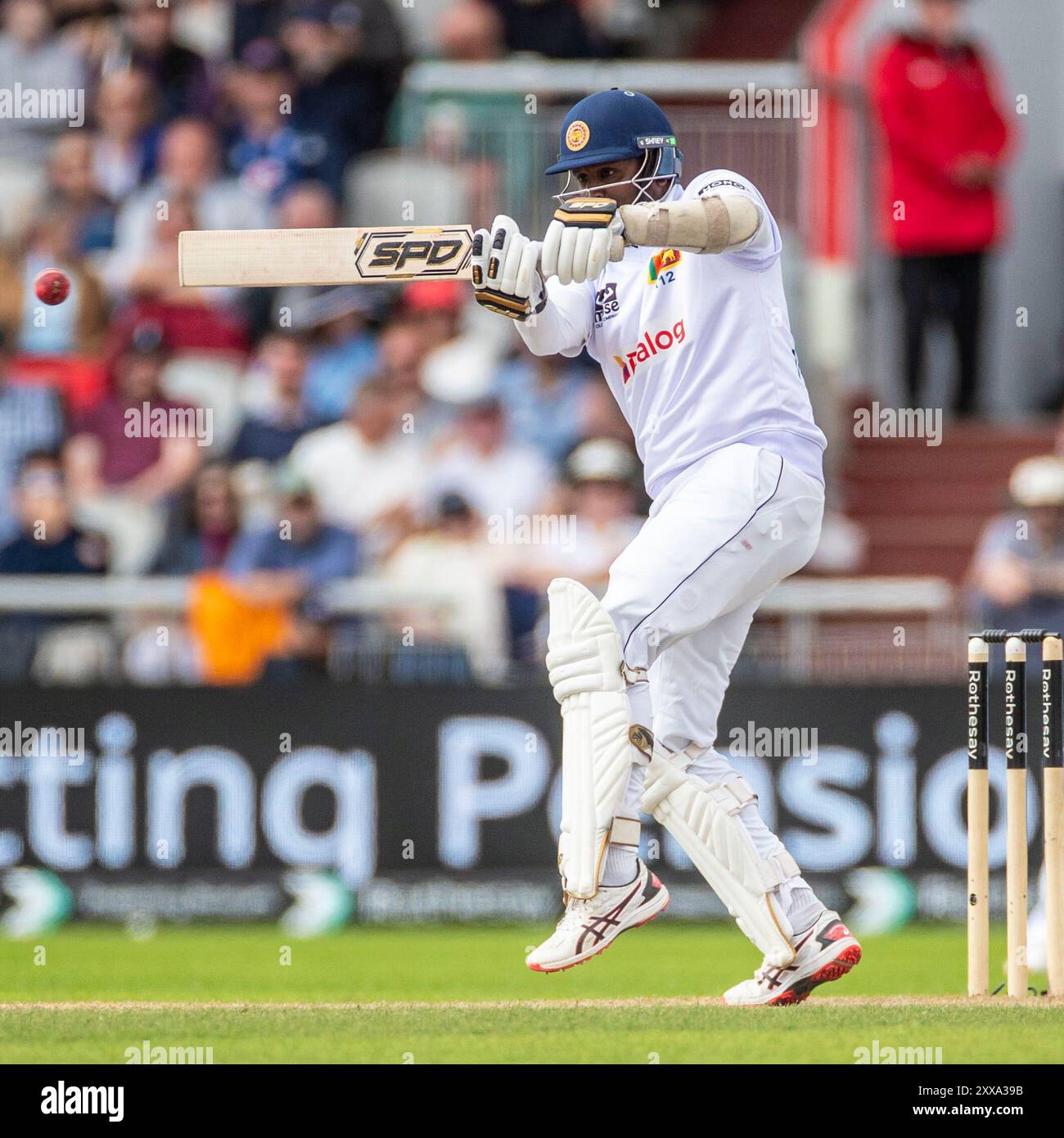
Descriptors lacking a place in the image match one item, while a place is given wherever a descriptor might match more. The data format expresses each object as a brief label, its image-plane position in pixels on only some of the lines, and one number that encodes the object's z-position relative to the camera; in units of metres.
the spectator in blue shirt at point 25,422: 11.79
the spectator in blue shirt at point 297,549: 11.09
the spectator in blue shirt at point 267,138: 12.89
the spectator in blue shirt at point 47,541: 11.12
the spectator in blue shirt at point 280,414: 11.88
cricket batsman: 6.12
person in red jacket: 12.88
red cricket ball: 6.90
